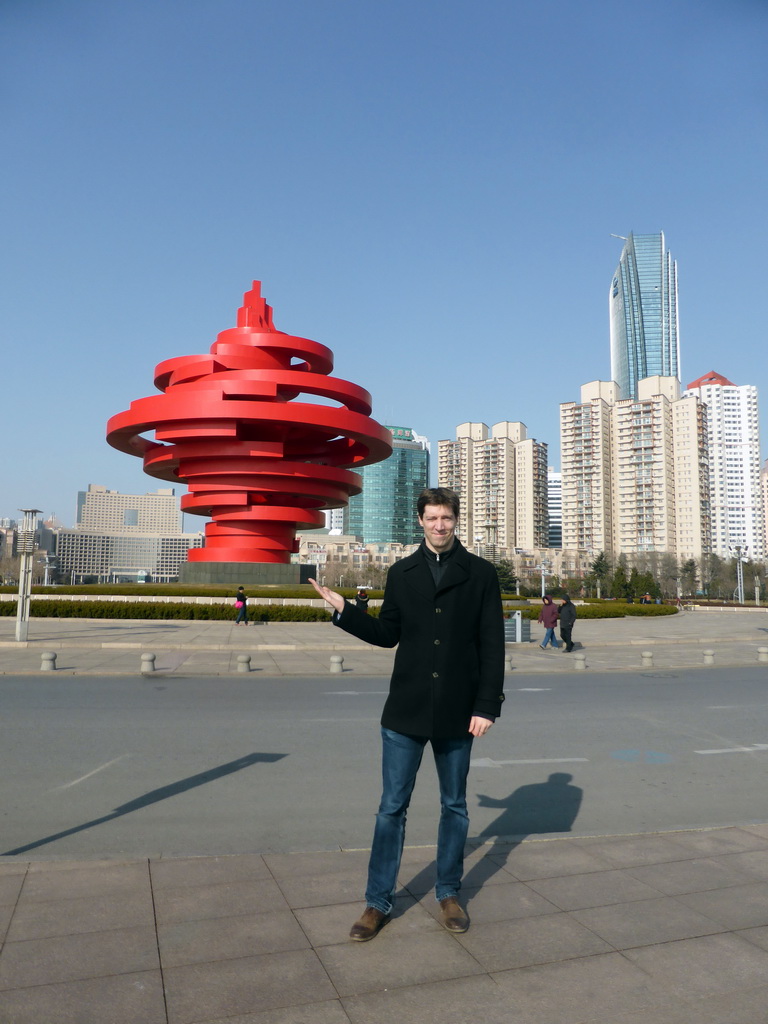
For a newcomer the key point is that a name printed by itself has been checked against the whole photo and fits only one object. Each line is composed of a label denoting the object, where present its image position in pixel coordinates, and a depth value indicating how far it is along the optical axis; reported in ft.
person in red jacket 73.20
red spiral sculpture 123.24
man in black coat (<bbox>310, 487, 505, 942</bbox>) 12.43
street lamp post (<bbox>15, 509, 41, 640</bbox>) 65.16
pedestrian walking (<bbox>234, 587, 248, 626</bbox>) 87.81
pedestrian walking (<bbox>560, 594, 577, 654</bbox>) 70.49
